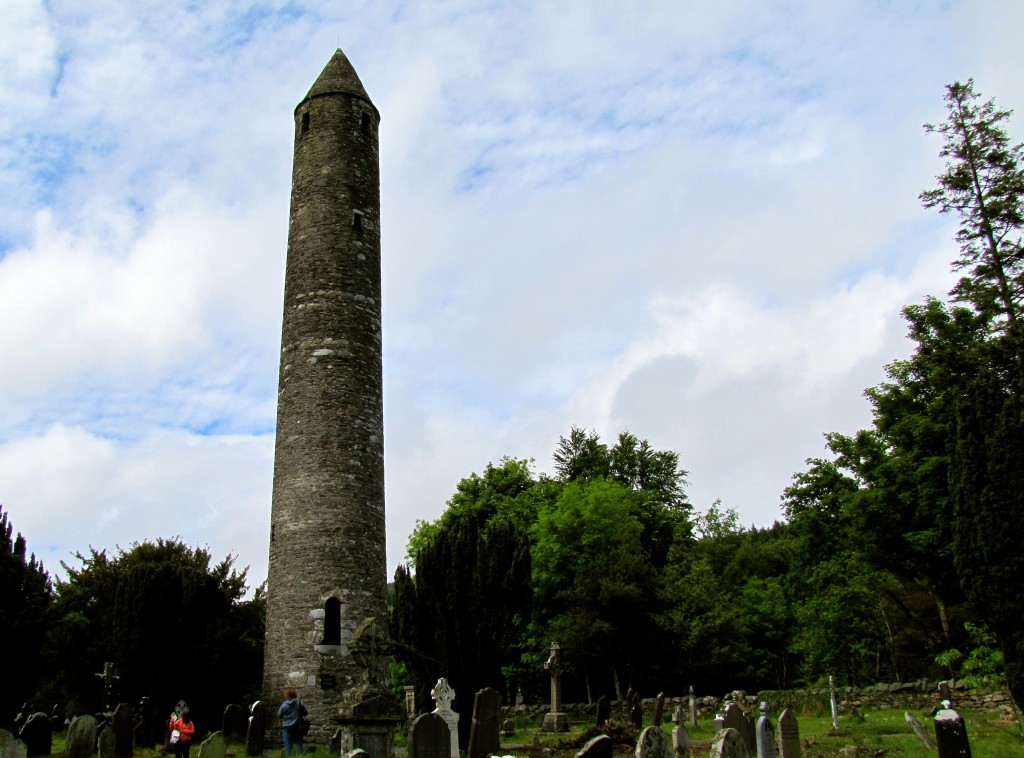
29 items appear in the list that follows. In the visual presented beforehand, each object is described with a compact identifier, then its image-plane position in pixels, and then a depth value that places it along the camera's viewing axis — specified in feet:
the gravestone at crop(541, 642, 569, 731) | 71.20
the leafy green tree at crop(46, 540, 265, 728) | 61.87
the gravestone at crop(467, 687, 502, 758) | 39.47
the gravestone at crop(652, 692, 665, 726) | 57.23
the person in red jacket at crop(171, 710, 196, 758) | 43.28
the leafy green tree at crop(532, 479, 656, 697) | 93.81
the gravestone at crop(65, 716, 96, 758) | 38.63
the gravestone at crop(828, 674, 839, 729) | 59.81
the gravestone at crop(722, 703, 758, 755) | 38.32
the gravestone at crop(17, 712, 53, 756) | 47.07
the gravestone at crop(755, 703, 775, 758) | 32.78
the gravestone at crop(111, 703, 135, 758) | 40.68
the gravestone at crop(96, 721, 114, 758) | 40.11
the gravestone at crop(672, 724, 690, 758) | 38.41
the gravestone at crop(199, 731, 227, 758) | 39.06
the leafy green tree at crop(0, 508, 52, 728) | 50.67
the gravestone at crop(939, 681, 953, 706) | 60.90
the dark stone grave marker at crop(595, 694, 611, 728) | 60.04
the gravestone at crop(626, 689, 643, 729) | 62.18
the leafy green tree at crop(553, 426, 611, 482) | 143.84
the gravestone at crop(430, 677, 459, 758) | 41.50
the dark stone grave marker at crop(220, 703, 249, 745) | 55.42
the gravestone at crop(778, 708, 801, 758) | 34.58
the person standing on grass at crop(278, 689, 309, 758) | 46.88
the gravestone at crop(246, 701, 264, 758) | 49.03
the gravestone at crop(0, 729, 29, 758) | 31.86
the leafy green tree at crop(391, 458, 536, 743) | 53.78
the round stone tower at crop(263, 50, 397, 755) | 52.11
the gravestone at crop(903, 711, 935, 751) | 41.52
